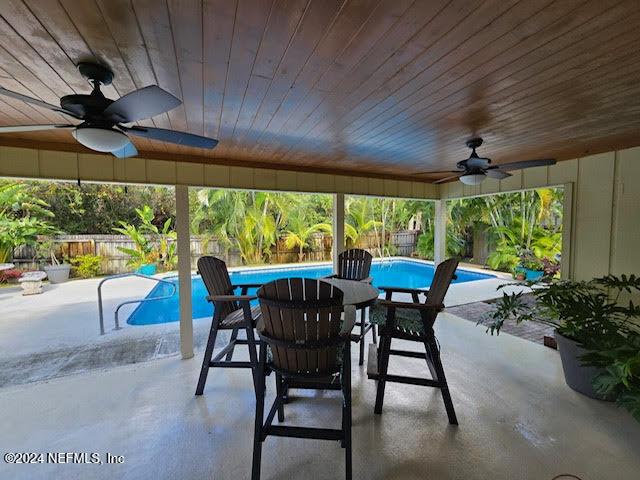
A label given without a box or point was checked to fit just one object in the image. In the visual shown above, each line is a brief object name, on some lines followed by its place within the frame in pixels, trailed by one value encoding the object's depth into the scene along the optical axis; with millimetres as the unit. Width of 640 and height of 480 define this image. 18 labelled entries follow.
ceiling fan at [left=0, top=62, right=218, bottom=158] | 1434
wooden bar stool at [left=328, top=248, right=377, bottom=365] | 4004
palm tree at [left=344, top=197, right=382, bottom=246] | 9789
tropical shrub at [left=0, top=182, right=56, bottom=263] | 7273
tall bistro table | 2309
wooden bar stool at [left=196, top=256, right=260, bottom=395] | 2508
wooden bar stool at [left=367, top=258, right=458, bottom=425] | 2260
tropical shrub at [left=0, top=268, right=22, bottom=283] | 7562
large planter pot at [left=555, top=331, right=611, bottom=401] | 2490
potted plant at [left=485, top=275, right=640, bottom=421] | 1708
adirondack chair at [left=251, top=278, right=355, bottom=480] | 1656
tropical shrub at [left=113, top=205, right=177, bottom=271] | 9008
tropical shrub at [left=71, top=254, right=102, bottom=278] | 8539
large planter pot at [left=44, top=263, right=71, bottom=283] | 7897
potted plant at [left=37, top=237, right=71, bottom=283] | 7914
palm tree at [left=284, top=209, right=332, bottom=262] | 9789
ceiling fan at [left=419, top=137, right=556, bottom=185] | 2949
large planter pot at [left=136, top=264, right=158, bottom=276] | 8531
